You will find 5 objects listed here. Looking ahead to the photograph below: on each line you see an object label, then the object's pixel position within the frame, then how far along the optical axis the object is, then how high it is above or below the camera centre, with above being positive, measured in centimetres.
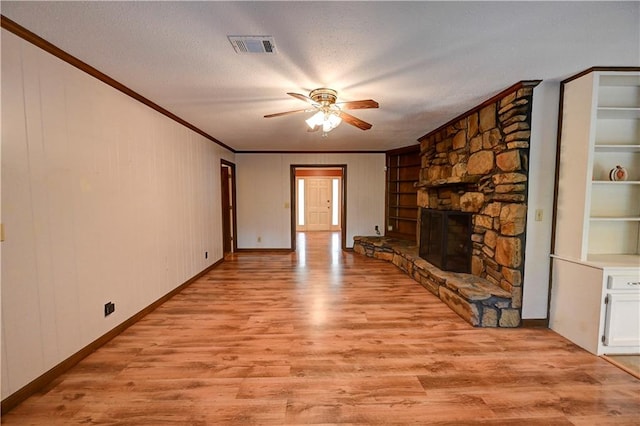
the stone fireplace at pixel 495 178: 251 +21
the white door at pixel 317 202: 965 -18
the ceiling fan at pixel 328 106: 237 +83
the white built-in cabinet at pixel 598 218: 213 -18
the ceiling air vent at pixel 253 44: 170 +102
